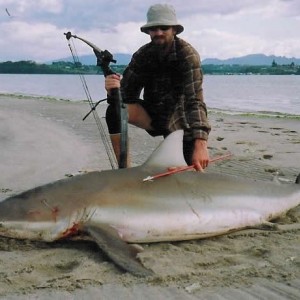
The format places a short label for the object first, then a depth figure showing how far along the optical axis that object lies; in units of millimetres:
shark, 3848
